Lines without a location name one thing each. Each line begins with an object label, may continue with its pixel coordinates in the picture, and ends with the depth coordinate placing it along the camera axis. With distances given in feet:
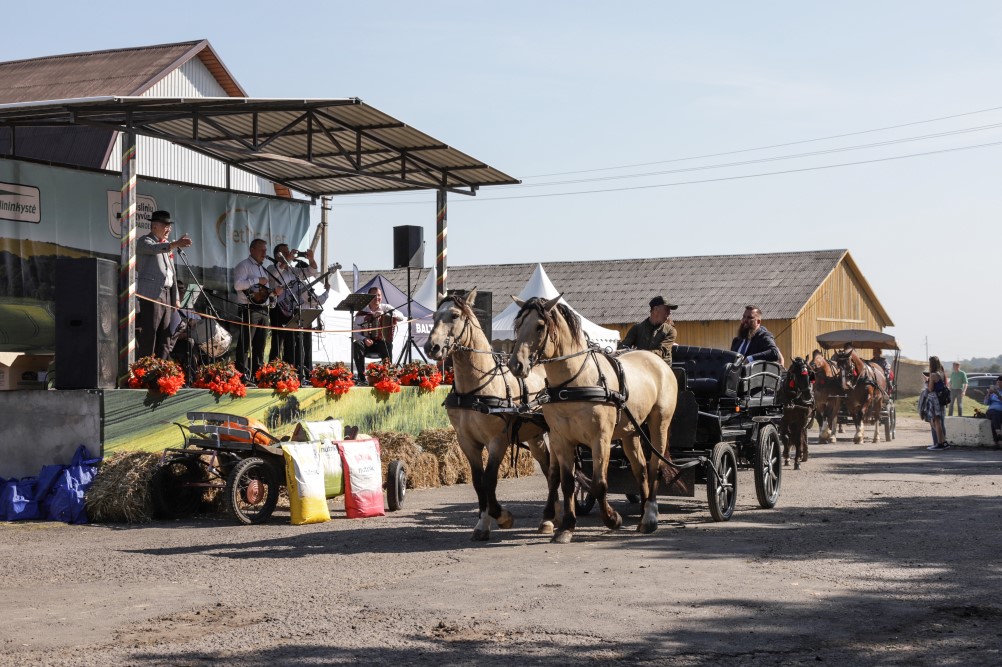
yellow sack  40.06
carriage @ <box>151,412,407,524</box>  40.78
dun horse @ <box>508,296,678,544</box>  33.06
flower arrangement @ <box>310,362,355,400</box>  51.85
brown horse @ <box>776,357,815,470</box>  65.05
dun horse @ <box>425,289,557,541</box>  35.12
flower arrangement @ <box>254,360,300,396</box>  49.01
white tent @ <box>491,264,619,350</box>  101.46
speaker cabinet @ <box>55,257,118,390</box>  42.65
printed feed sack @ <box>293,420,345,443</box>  42.55
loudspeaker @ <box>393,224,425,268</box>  66.44
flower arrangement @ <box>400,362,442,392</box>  57.67
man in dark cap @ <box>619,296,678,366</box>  41.19
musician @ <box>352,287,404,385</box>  61.67
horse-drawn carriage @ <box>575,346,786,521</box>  38.17
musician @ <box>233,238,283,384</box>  52.54
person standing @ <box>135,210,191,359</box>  48.19
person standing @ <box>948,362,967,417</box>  113.50
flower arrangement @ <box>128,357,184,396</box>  43.98
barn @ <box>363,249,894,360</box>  145.79
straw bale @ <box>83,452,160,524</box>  41.13
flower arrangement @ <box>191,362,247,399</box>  45.98
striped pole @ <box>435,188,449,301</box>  63.31
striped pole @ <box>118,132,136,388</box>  44.78
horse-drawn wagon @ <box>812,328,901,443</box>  88.48
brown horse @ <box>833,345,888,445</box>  88.84
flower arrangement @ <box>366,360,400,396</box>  54.85
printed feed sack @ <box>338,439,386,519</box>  41.83
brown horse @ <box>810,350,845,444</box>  88.28
